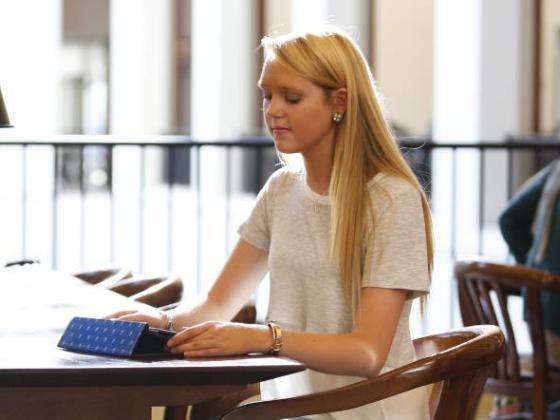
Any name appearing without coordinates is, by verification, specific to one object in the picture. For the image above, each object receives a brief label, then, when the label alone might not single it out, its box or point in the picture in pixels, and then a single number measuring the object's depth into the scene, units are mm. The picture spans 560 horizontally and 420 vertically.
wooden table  3119
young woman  3883
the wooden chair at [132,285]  5197
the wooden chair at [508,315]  5856
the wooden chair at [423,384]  3558
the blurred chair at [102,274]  5505
